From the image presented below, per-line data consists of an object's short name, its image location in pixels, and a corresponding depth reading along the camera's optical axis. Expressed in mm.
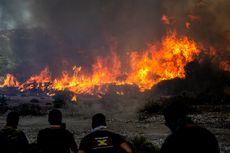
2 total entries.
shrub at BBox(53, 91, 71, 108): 44531
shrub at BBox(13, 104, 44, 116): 37478
